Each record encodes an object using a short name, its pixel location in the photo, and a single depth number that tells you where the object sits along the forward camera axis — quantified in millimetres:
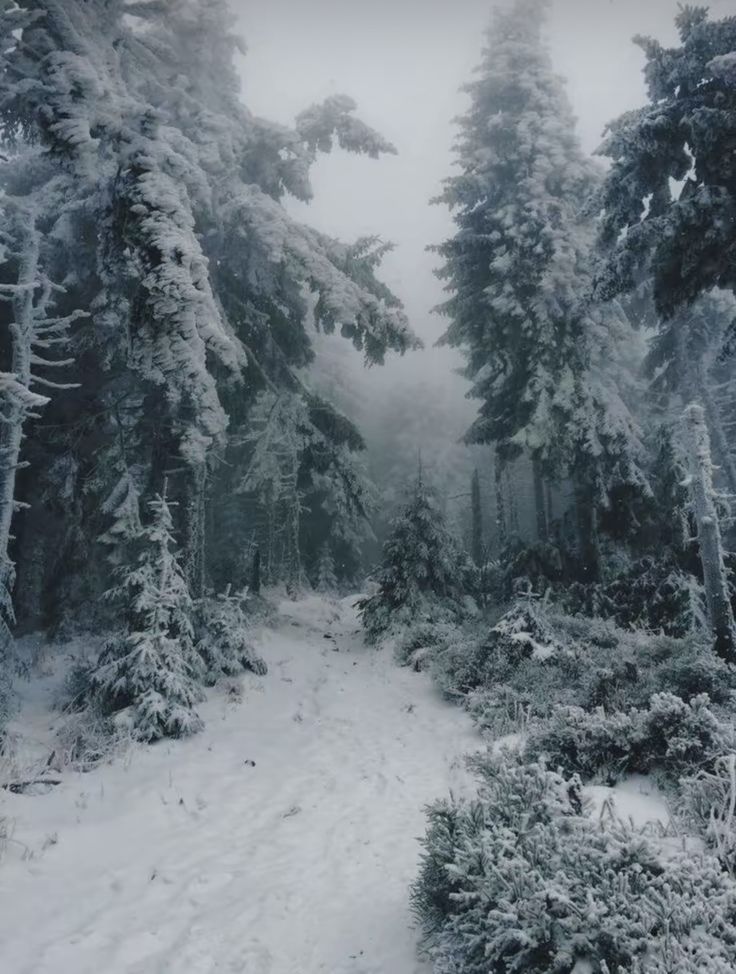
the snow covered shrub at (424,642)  12078
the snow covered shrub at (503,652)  10039
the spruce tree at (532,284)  14992
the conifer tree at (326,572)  25578
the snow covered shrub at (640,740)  5504
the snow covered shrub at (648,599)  12648
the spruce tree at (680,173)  8648
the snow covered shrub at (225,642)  10445
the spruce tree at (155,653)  7938
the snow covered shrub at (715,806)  3693
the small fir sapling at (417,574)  14289
